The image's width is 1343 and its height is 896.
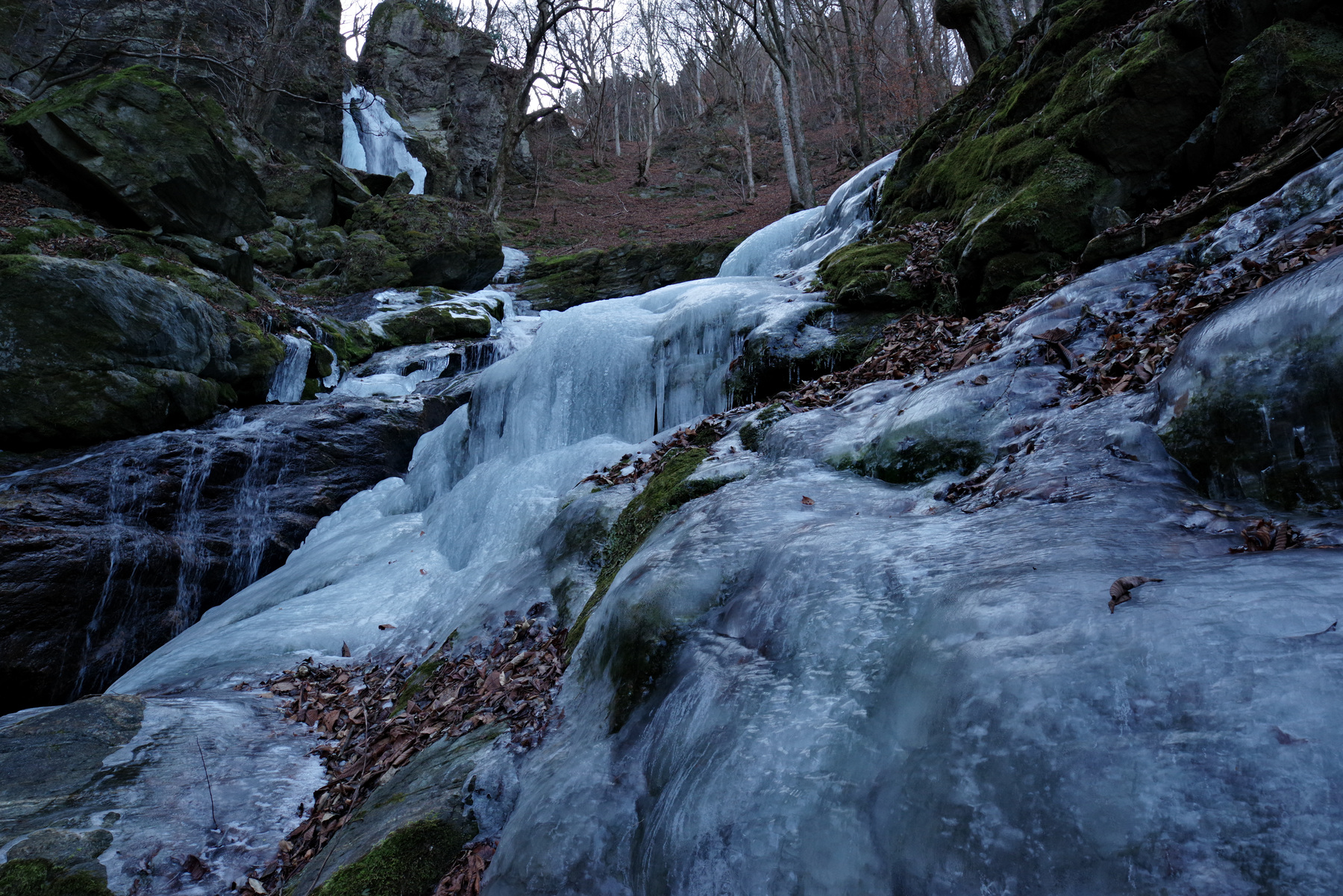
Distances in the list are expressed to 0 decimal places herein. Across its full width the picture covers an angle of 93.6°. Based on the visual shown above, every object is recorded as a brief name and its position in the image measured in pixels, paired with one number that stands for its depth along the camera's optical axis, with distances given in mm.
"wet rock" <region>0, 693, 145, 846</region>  3541
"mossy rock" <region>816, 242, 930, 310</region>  6957
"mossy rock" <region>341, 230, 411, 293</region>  16594
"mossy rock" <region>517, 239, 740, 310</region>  18406
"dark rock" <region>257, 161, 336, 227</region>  17406
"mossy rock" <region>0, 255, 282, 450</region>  8016
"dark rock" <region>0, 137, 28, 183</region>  10883
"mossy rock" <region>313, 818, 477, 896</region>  2725
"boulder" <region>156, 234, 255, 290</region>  11773
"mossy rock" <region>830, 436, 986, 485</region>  3469
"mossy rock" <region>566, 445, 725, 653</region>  4293
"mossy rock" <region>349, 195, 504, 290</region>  17922
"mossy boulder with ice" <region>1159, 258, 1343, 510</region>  2152
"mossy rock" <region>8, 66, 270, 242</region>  11156
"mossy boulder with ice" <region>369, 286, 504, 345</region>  14367
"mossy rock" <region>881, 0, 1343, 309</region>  4895
